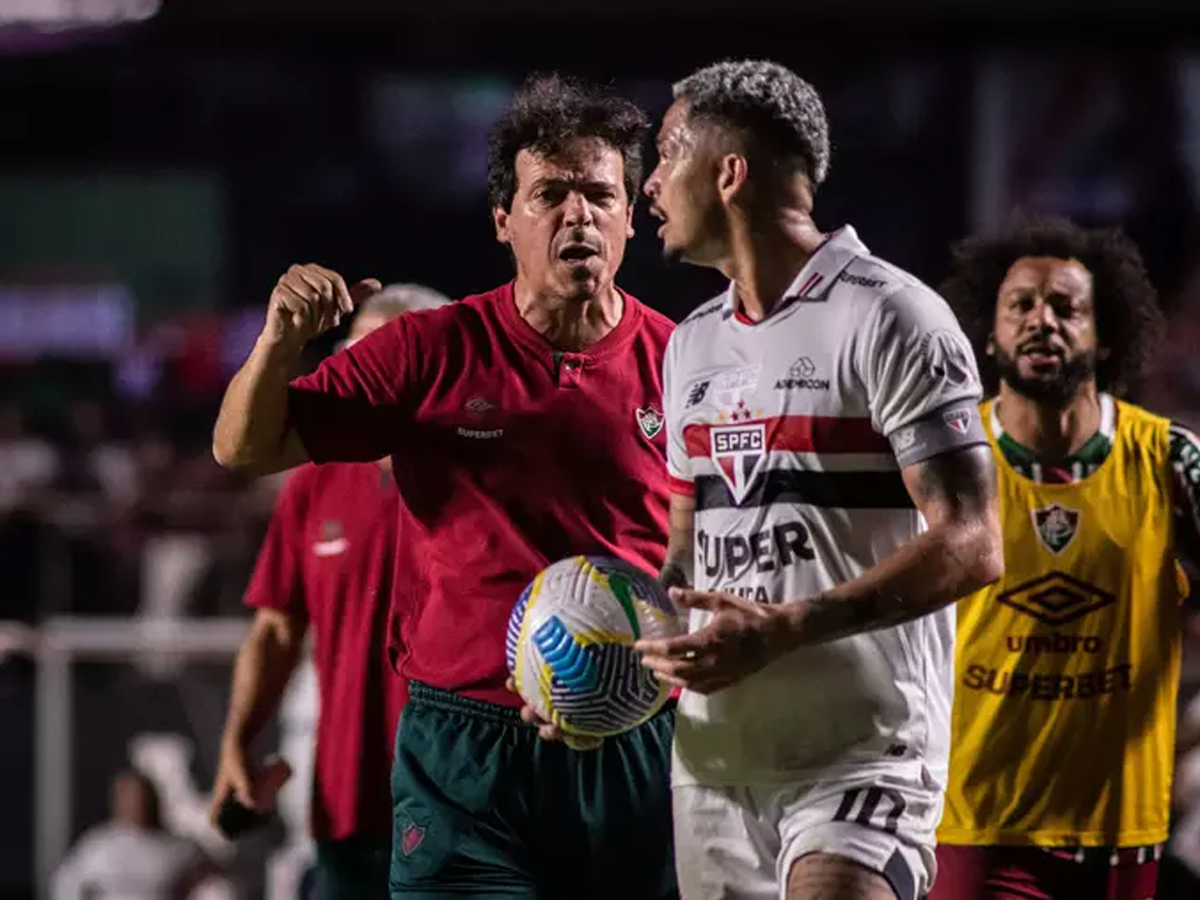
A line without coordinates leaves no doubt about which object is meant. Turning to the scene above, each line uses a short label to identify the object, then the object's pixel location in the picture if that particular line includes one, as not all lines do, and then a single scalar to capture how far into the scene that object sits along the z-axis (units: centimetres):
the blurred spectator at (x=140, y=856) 1884
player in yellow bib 1118
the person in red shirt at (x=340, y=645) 1289
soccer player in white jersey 801
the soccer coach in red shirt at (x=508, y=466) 966
